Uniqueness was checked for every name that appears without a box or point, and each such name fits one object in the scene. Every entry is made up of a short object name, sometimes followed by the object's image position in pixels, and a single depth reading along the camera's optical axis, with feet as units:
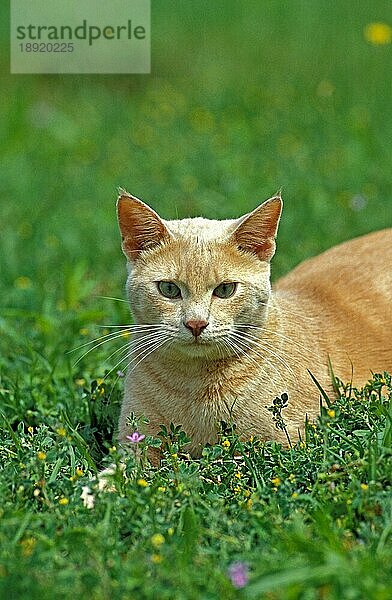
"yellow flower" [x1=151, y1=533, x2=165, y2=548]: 8.66
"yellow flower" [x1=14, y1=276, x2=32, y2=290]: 16.37
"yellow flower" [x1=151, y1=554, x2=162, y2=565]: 8.34
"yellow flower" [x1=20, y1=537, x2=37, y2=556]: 8.68
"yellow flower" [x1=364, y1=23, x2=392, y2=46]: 21.86
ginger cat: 10.83
